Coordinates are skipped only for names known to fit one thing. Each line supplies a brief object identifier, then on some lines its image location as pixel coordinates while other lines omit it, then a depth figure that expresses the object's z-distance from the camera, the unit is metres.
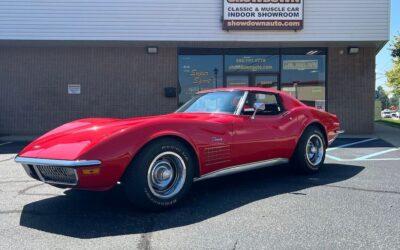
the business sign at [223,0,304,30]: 12.27
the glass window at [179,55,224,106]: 13.59
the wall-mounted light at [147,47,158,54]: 13.34
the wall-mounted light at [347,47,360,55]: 13.32
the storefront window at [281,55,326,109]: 13.63
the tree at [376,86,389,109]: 101.56
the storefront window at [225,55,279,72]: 13.63
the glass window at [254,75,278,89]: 13.70
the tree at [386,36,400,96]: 32.62
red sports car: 3.90
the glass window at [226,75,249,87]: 13.66
